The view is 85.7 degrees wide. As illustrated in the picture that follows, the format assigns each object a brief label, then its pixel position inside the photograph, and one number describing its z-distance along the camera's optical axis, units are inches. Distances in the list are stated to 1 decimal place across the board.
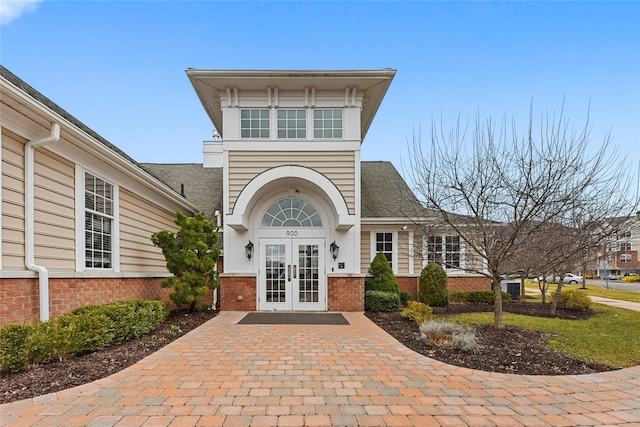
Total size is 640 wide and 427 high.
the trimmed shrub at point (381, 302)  415.2
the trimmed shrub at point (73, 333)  174.2
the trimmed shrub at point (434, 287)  463.8
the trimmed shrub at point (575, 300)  449.7
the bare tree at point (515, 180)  261.7
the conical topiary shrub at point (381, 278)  448.8
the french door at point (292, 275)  423.8
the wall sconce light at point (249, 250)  414.9
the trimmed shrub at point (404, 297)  485.1
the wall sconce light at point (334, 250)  420.5
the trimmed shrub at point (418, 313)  320.5
